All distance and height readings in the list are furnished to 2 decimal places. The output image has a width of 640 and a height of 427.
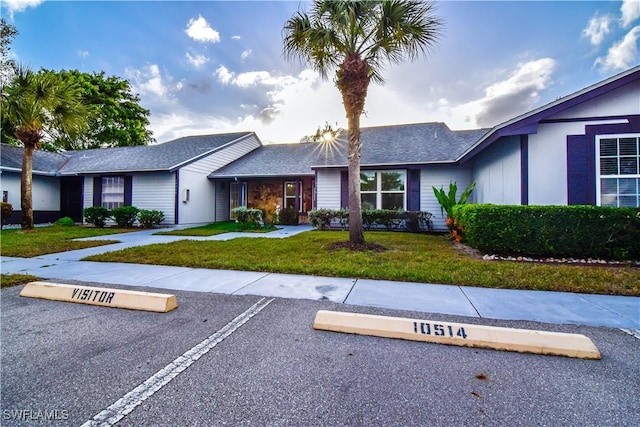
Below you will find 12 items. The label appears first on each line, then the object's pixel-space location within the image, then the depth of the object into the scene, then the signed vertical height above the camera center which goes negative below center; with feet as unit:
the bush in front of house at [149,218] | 47.34 -0.22
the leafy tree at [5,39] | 70.32 +45.14
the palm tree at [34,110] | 35.76 +14.02
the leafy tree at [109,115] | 94.68 +35.19
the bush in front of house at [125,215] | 48.57 +0.29
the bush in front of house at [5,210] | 43.62 +1.06
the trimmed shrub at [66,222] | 51.36 -0.94
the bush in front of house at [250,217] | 46.21 -0.10
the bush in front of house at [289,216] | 54.13 +0.05
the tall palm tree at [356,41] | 23.75 +15.53
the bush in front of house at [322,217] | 43.78 -0.12
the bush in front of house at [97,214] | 49.44 +0.47
